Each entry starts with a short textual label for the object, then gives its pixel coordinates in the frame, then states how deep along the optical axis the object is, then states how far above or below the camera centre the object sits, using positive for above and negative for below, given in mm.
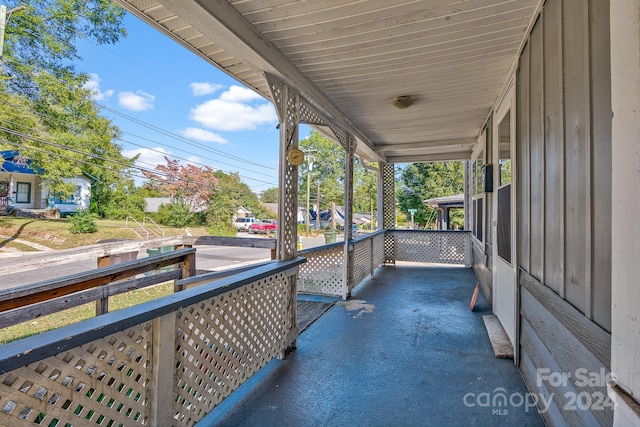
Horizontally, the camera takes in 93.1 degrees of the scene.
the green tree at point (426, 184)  22078 +2666
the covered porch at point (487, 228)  1101 -39
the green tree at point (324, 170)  27875 +4686
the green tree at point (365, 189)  27547 +2806
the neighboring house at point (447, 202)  12616 +764
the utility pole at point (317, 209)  28325 +901
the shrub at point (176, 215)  24047 +167
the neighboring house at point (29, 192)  16828 +1506
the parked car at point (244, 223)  29400 -505
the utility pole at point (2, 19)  6418 +4202
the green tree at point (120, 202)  22500 +1116
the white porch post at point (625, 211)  814 +30
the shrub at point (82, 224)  15164 -389
